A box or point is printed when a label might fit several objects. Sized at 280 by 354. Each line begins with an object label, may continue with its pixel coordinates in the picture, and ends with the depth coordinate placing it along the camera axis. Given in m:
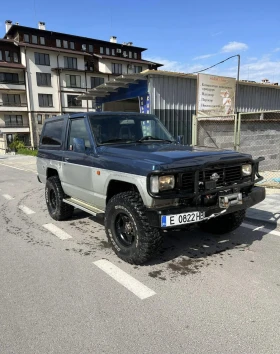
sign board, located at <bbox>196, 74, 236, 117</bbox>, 10.77
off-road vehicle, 3.30
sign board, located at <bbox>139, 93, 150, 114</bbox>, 10.69
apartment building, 39.91
